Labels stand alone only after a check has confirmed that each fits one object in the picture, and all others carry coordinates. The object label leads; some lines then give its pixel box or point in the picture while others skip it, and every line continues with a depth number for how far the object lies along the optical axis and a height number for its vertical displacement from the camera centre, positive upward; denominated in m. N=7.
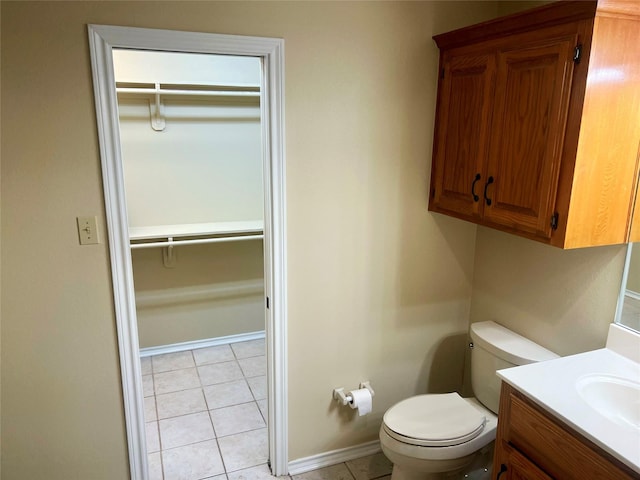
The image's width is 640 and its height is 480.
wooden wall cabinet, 1.41 +0.12
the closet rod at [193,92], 2.79 +0.37
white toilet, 1.81 -1.12
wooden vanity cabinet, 1.22 -0.87
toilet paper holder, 2.22 -1.19
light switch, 1.69 -0.30
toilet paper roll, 2.20 -1.20
